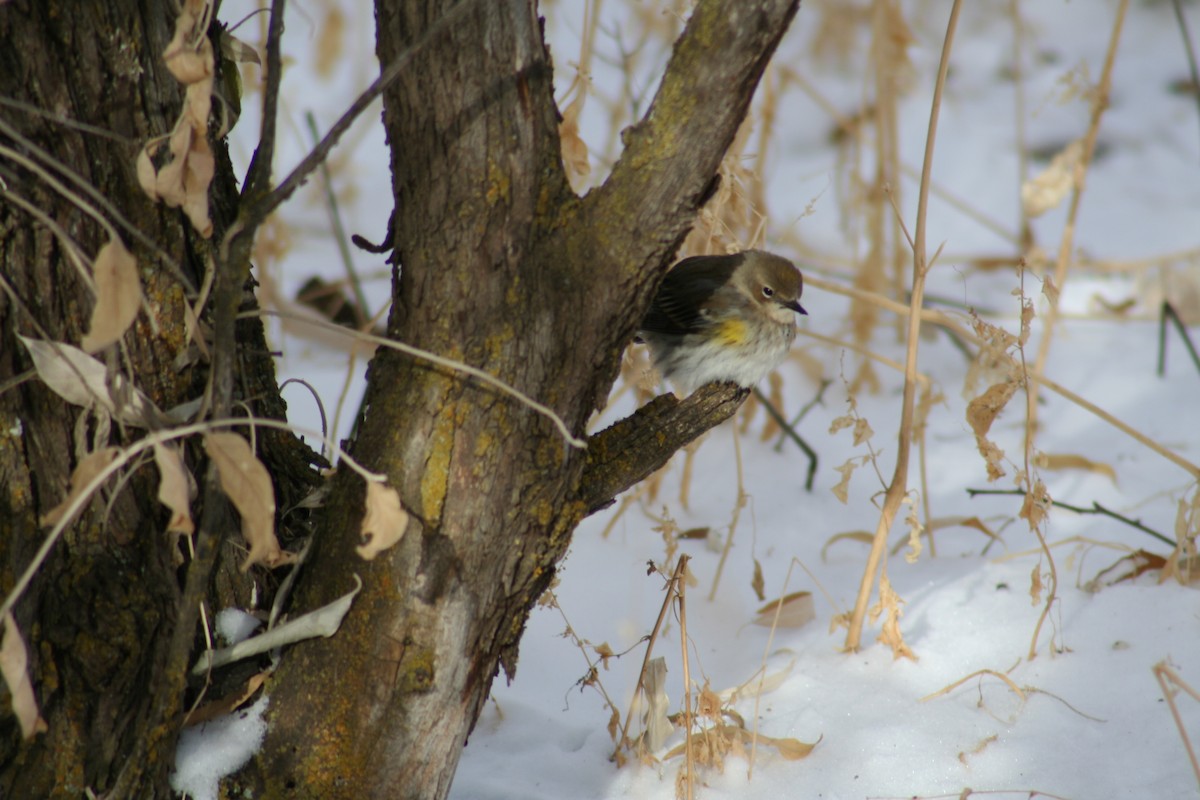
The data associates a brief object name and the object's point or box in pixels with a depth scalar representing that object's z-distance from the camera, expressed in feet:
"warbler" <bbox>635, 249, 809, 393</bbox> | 22.90
